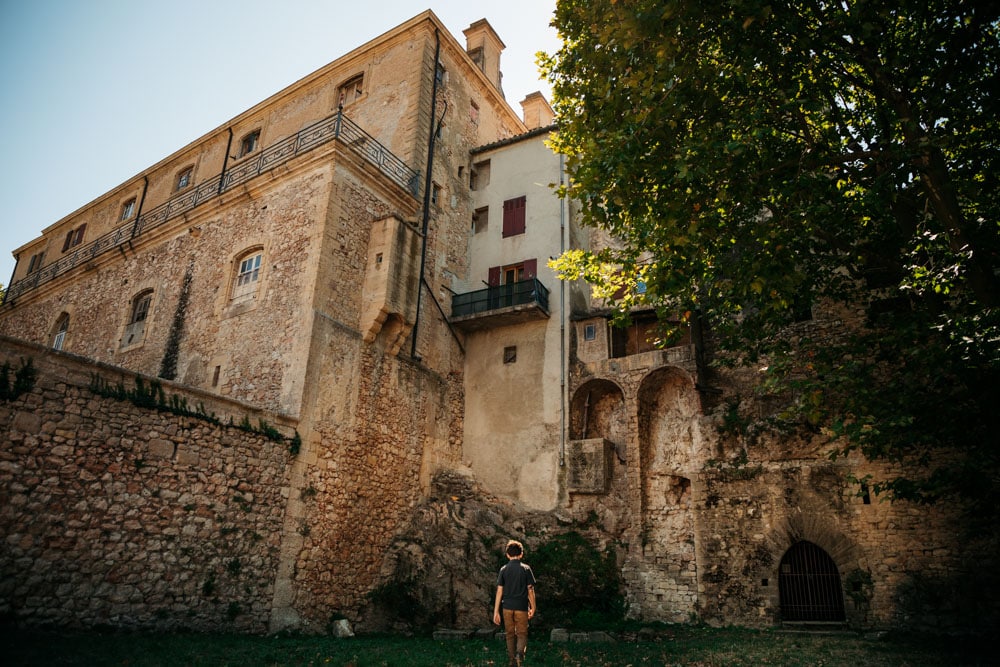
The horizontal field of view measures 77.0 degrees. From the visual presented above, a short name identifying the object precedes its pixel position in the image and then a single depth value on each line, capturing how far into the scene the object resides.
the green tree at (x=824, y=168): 9.22
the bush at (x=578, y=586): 14.82
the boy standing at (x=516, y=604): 7.93
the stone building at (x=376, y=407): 10.55
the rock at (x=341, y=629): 12.85
